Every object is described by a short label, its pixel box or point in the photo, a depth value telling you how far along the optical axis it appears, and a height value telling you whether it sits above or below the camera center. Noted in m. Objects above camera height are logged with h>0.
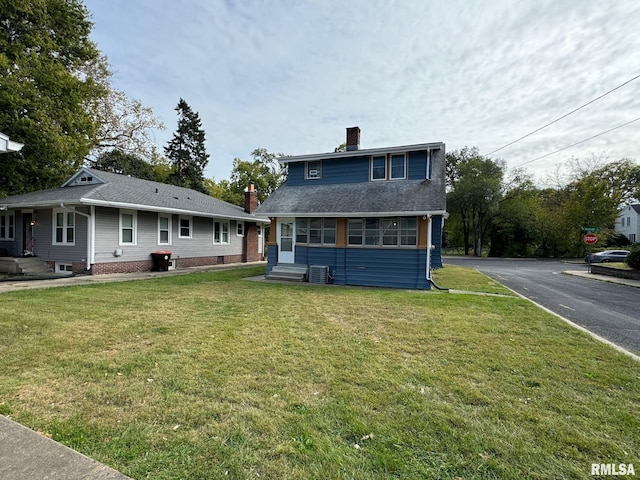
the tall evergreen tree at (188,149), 36.97 +10.39
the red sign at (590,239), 21.84 +0.08
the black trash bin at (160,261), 14.86 -1.35
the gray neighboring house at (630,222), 43.41 +2.67
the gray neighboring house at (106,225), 12.89 +0.34
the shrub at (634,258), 16.05 -0.89
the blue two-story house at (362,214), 11.57 +0.84
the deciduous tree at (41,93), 16.97 +7.96
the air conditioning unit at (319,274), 12.52 -1.56
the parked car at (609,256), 27.25 -1.41
